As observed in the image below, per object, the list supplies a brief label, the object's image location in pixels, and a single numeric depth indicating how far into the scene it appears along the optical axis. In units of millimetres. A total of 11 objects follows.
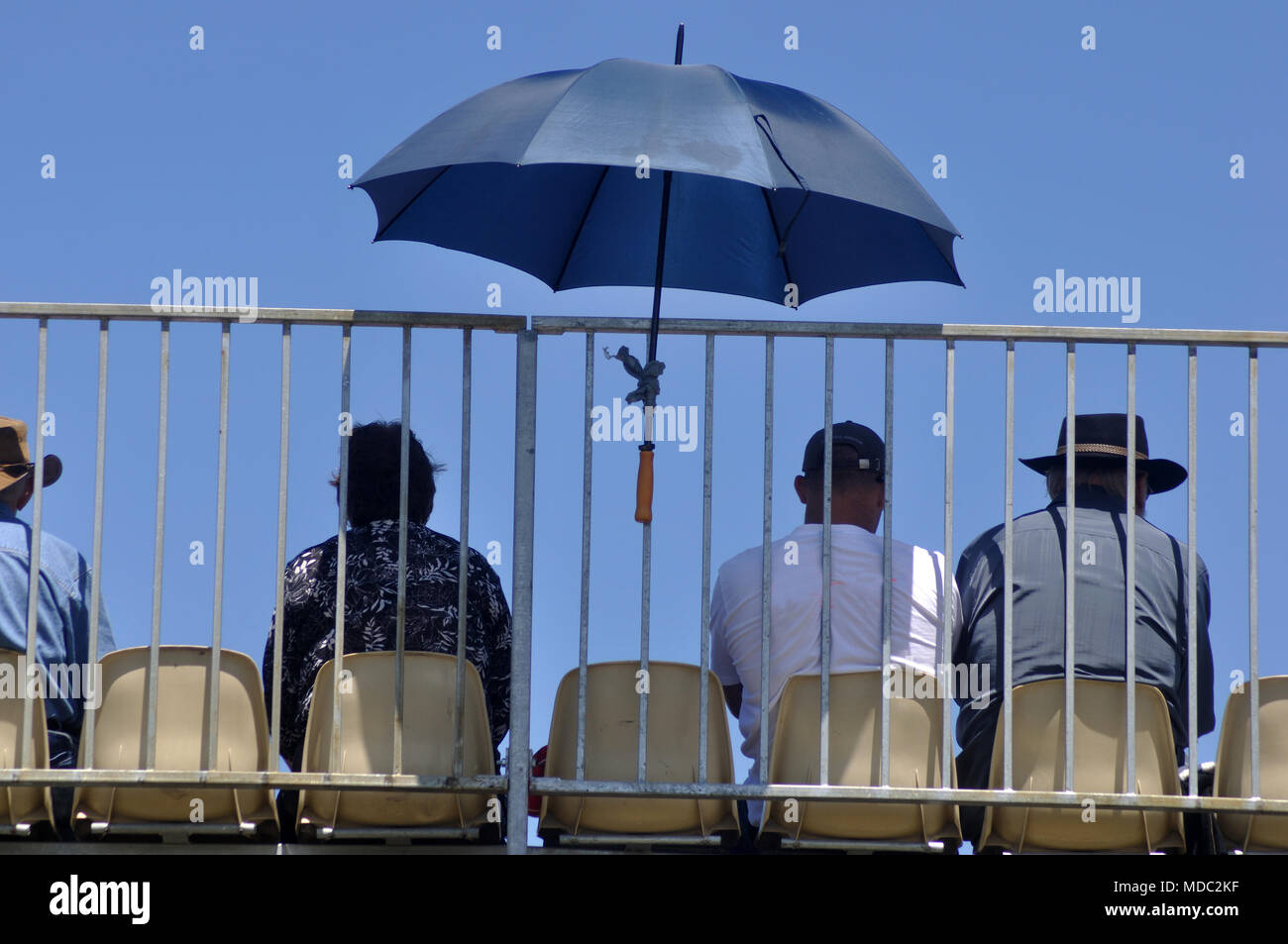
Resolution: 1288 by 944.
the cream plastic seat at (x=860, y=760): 5266
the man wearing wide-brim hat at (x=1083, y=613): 5652
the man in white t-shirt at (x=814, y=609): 5637
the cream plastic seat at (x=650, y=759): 5289
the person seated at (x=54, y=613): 5602
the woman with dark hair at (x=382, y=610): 5652
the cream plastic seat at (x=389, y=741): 5234
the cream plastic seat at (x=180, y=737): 5207
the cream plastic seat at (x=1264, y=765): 5344
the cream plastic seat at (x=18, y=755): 5121
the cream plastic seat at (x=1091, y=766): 5293
